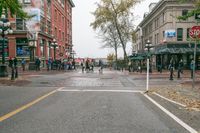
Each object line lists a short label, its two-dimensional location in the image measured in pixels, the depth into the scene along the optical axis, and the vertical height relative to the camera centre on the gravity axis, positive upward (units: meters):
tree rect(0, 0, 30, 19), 7.01 +2.45
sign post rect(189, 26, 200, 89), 7.81 +1.48
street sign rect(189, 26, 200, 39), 7.80 +1.48
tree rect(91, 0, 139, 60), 30.15 +8.83
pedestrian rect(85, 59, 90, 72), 20.45 -0.29
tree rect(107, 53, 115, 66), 54.53 +2.22
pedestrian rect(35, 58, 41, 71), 20.52 -0.06
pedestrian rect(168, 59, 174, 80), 12.18 -0.24
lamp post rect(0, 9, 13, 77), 12.48 +2.54
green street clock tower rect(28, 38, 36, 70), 20.98 +2.12
